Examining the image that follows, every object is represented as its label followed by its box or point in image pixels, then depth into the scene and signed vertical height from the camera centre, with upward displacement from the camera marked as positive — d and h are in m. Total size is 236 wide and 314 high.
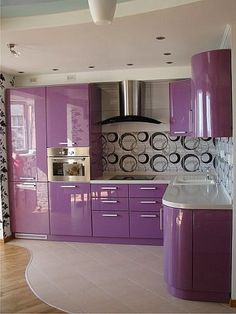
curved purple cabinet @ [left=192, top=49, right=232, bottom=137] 2.75 +0.38
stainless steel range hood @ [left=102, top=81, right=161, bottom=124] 4.42 +0.50
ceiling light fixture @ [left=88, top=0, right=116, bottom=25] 1.52 +0.59
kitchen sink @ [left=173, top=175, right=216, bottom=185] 3.91 -0.48
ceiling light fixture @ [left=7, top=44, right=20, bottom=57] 3.18 +0.90
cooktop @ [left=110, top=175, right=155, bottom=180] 4.37 -0.48
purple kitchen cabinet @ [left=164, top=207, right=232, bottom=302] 2.74 -0.91
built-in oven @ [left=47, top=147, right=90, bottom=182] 4.36 -0.29
